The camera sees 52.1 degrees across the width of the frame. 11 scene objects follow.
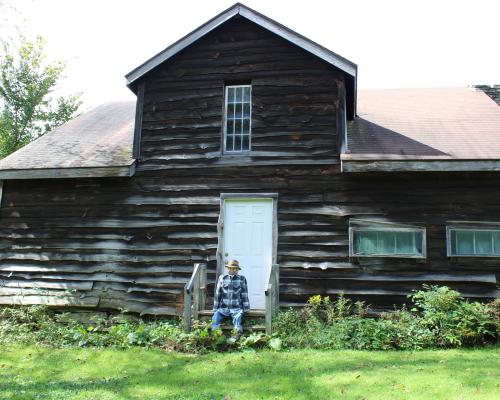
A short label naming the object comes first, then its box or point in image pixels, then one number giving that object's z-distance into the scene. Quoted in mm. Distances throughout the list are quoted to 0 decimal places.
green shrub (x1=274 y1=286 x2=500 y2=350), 8328
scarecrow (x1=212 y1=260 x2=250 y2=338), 8876
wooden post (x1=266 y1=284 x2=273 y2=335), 8633
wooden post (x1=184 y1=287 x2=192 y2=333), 8930
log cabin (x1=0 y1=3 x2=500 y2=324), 9867
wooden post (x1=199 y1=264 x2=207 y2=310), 9703
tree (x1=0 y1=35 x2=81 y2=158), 30375
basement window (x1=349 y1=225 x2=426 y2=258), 9938
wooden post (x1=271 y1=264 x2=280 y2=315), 9242
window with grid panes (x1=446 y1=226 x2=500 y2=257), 9789
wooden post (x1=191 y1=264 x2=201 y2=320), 9286
